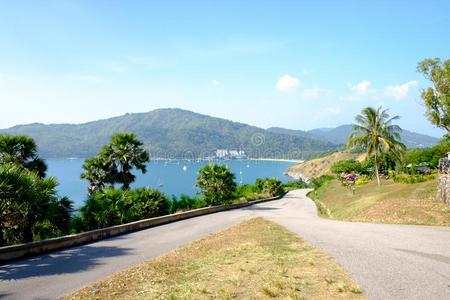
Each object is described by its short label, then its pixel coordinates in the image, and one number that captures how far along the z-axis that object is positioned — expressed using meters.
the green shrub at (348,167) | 71.75
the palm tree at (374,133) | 41.88
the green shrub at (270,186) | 56.94
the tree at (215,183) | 32.70
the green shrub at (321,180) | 79.08
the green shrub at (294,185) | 90.99
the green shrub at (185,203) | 27.56
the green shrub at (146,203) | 21.50
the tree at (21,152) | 25.95
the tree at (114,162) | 36.12
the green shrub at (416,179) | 32.28
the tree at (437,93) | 32.31
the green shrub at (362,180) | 52.06
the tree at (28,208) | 11.60
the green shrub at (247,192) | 45.57
